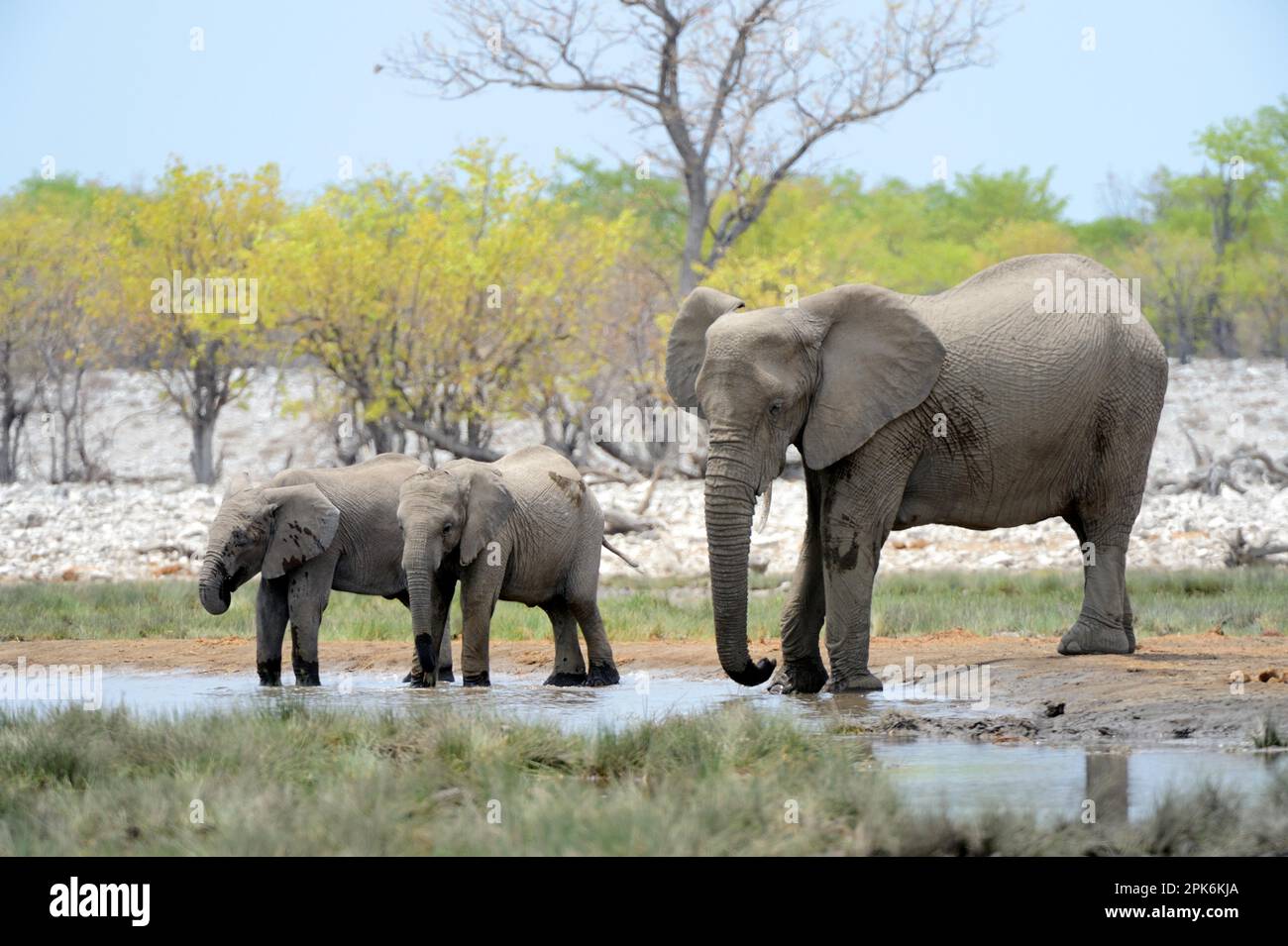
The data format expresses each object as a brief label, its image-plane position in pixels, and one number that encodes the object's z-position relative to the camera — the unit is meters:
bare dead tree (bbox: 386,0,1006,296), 40.28
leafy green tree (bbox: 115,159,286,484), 44.00
